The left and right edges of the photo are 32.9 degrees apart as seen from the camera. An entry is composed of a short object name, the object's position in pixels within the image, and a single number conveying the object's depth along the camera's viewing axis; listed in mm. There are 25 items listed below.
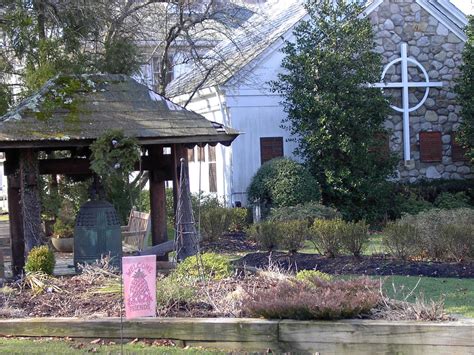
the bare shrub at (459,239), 12703
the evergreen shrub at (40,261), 10477
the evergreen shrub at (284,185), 20266
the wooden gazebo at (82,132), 11016
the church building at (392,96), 23000
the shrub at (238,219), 20212
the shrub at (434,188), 23375
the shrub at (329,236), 13391
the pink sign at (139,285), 7738
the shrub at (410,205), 22188
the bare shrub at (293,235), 14219
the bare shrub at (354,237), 13289
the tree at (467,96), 22625
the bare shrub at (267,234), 14602
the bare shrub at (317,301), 7484
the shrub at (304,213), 18078
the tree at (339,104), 21156
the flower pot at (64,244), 18156
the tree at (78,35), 16172
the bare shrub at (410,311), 7406
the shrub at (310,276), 8656
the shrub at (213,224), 18094
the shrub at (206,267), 9741
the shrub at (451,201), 22250
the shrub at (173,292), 8539
